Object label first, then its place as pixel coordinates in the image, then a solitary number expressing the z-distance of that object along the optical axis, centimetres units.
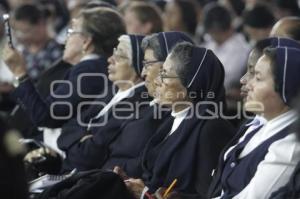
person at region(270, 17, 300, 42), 1100
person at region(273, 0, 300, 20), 1836
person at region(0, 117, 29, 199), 433
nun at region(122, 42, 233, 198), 931
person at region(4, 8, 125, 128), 1225
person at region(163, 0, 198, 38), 1864
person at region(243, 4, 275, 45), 1677
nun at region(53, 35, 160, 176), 1044
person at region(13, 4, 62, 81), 1734
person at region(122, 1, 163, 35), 1437
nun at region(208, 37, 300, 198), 892
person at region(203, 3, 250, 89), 1704
